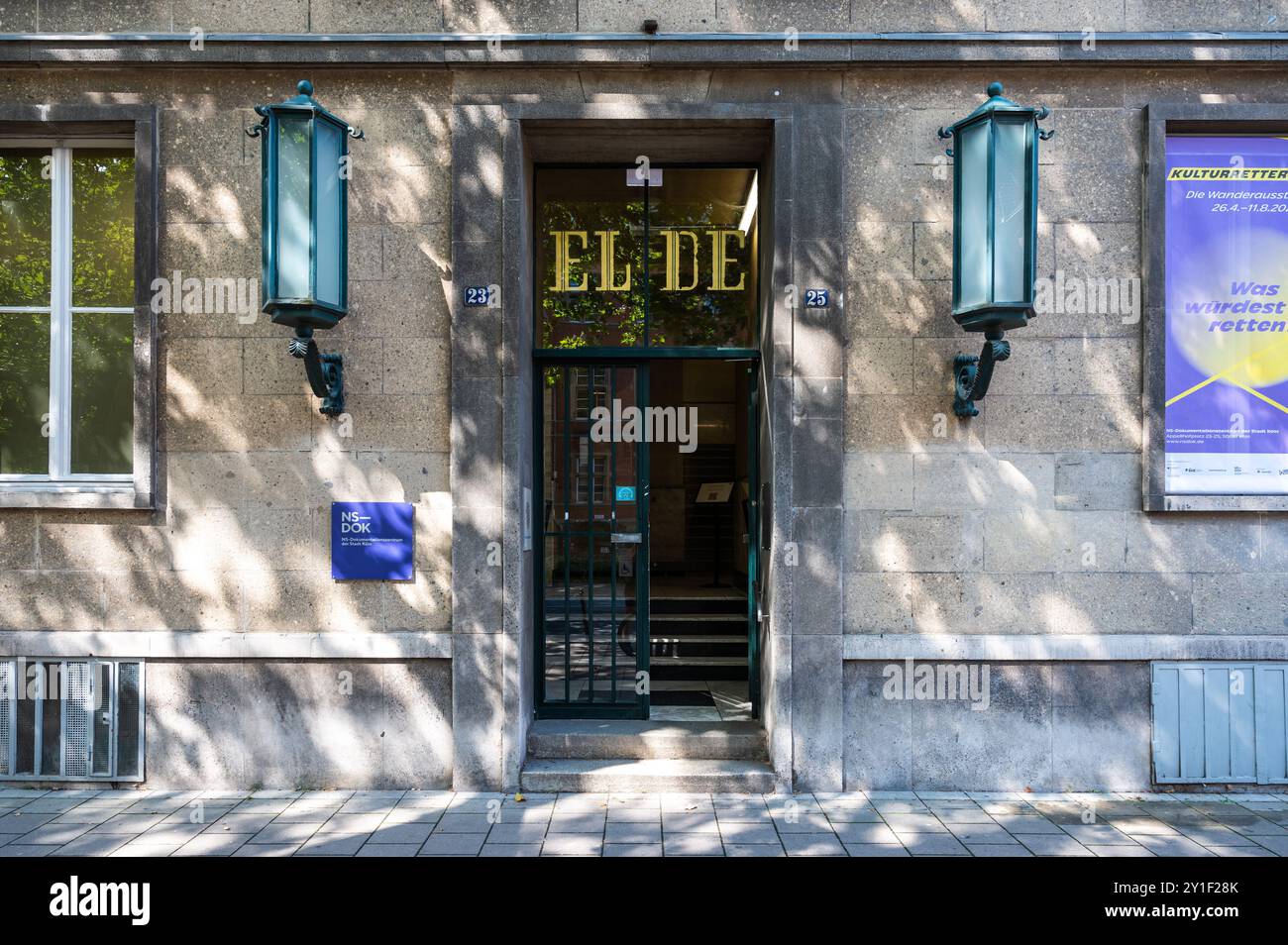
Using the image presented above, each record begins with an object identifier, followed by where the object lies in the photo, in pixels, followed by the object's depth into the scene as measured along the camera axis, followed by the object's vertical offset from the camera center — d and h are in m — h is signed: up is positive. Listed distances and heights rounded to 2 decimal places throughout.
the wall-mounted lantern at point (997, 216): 4.71 +1.48
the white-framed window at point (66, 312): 5.59 +1.06
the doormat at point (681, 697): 6.37 -1.85
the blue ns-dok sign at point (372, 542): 5.38 -0.51
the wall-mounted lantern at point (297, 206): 4.70 +1.52
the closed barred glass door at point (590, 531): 6.04 -0.48
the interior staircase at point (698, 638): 6.89 -1.54
